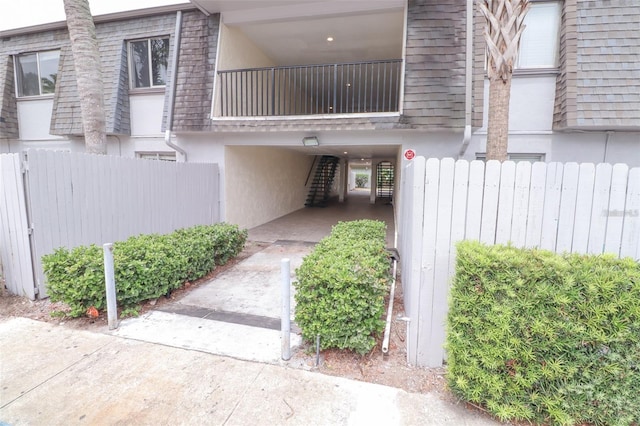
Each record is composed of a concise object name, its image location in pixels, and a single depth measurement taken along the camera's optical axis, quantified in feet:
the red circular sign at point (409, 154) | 20.74
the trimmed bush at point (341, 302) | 9.68
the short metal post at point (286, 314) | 9.80
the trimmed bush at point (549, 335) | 6.78
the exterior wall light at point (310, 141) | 23.99
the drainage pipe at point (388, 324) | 10.19
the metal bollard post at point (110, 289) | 11.56
